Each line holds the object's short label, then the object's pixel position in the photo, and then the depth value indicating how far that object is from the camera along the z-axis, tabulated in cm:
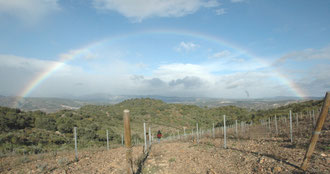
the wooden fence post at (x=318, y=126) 511
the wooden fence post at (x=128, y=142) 372
